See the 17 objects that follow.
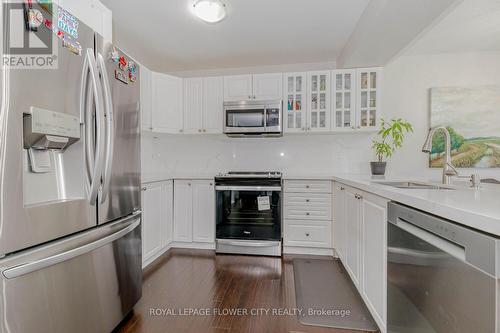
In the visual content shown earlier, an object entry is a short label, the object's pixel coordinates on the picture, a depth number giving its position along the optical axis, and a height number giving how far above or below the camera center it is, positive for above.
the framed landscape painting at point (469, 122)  2.82 +0.54
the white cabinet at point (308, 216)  2.70 -0.58
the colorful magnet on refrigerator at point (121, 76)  1.46 +0.55
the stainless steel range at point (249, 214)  2.71 -0.57
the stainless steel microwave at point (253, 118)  2.86 +0.58
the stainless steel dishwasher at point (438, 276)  0.69 -0.40
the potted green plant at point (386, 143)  2.72 +0.29
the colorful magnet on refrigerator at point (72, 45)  1.12 +0.57
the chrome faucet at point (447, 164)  1.56 +0.02
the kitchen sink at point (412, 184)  1.61 -0.13
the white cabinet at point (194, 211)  2.87 -0.56
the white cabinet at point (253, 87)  3.01 +1.00
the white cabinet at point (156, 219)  2.35 -0.59
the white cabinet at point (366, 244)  1.37 -0.55
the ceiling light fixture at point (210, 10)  1.92 +1.28
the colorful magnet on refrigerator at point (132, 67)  1.58 +0.66
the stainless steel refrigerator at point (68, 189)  0.91 -0.12
